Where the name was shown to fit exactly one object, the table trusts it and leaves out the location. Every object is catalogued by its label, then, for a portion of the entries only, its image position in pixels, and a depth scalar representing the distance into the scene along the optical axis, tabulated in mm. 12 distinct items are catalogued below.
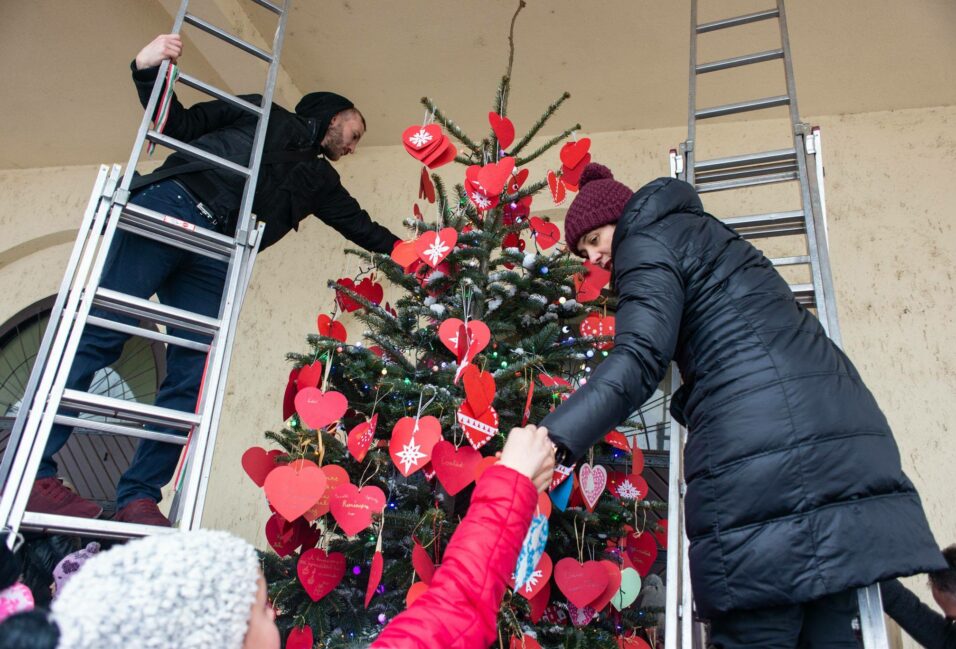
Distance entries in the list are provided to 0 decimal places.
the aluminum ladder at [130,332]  1770
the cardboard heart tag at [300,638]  2014
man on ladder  2096
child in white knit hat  779
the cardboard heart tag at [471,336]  2166
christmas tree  2025
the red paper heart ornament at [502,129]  2701
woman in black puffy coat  1262
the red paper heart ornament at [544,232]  2736
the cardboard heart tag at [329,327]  2621
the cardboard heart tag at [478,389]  1992
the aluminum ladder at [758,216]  1701
